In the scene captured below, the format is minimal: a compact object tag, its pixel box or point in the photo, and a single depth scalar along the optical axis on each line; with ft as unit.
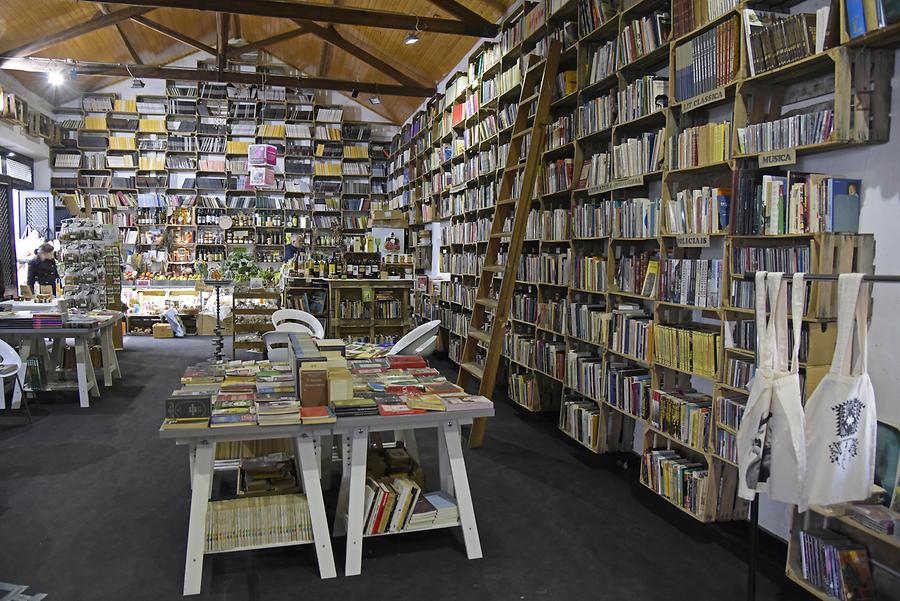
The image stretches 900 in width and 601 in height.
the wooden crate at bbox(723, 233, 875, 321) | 9.09
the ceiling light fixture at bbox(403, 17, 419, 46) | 25.08
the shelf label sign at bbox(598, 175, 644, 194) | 13.80
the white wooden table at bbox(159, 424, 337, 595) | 8.89
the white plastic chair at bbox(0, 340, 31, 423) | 16.39
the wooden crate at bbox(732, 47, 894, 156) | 8.85
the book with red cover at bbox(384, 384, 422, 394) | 10.94
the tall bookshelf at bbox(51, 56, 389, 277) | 41.29
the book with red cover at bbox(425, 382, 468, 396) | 11.12
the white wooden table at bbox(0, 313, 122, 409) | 19.49
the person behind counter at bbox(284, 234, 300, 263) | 41.00
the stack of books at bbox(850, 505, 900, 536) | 7.70
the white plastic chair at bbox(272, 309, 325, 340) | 19.85
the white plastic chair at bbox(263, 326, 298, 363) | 16.33
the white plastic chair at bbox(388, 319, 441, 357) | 15.30
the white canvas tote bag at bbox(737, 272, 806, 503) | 7.29
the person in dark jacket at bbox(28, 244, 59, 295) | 29.73
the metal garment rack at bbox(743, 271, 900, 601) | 7.67
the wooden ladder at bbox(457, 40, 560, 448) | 15.83
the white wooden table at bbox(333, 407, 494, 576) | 9.70
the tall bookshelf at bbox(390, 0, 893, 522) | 9.74
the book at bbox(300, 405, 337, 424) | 9.16
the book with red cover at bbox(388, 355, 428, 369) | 13.06
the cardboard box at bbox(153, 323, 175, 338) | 35.91
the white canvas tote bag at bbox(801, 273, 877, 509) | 7.12
